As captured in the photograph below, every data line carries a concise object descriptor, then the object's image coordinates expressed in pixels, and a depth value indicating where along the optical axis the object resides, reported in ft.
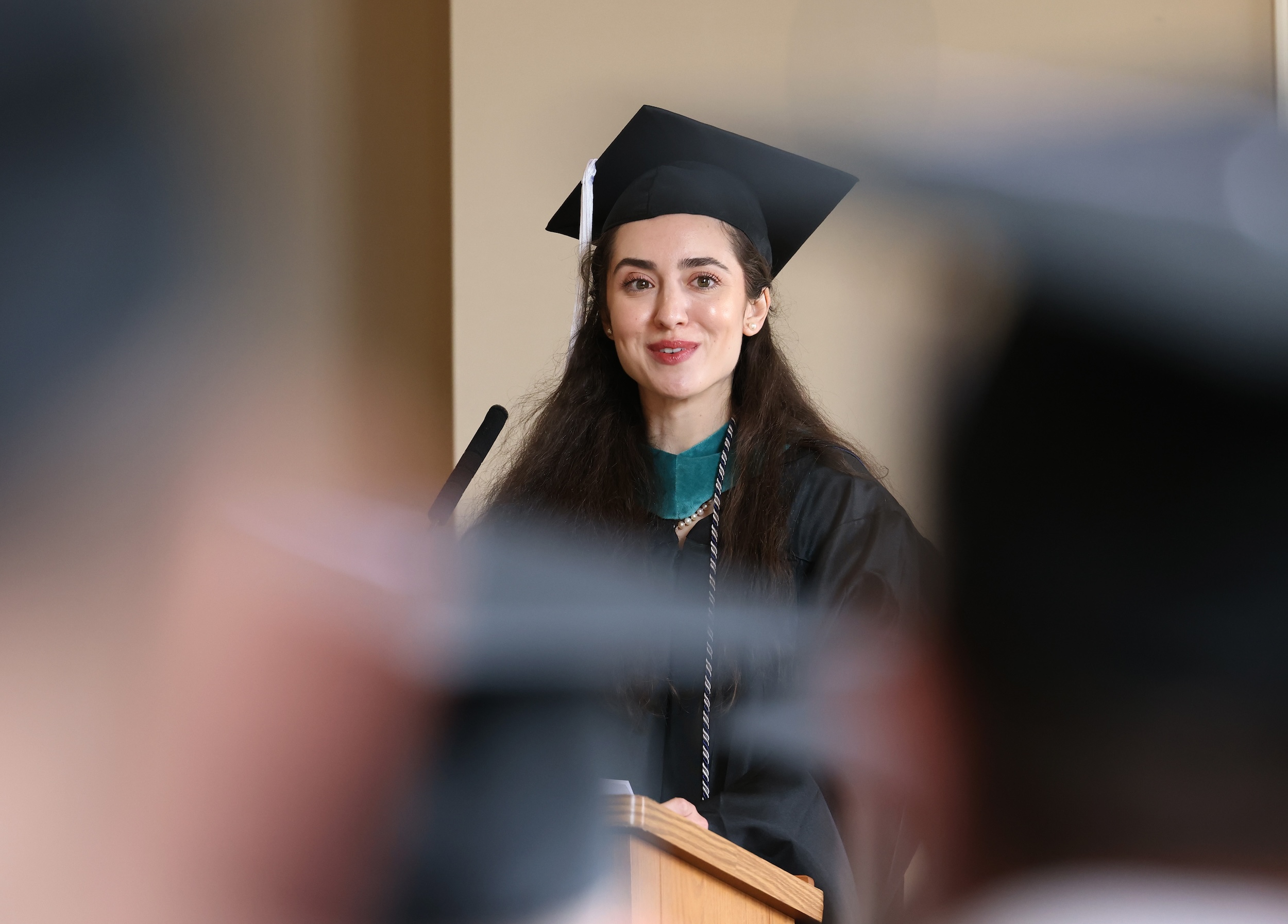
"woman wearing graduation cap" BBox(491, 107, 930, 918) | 21.07
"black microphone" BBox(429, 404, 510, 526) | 20.20
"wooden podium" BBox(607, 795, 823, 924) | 19.59
